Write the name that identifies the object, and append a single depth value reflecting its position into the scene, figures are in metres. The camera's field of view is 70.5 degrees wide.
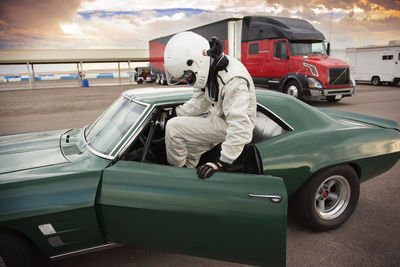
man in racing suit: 2.01
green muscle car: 1.71
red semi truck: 10.50
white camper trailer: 17.28
